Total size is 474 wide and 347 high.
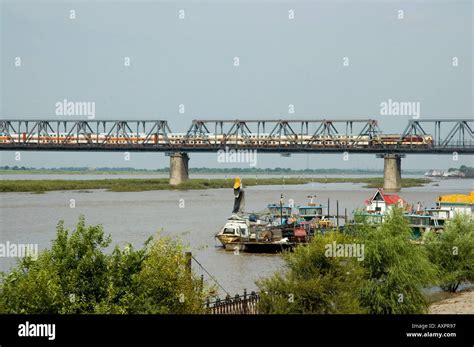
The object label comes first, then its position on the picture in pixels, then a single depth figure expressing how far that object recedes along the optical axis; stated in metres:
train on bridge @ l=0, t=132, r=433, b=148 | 129.00
